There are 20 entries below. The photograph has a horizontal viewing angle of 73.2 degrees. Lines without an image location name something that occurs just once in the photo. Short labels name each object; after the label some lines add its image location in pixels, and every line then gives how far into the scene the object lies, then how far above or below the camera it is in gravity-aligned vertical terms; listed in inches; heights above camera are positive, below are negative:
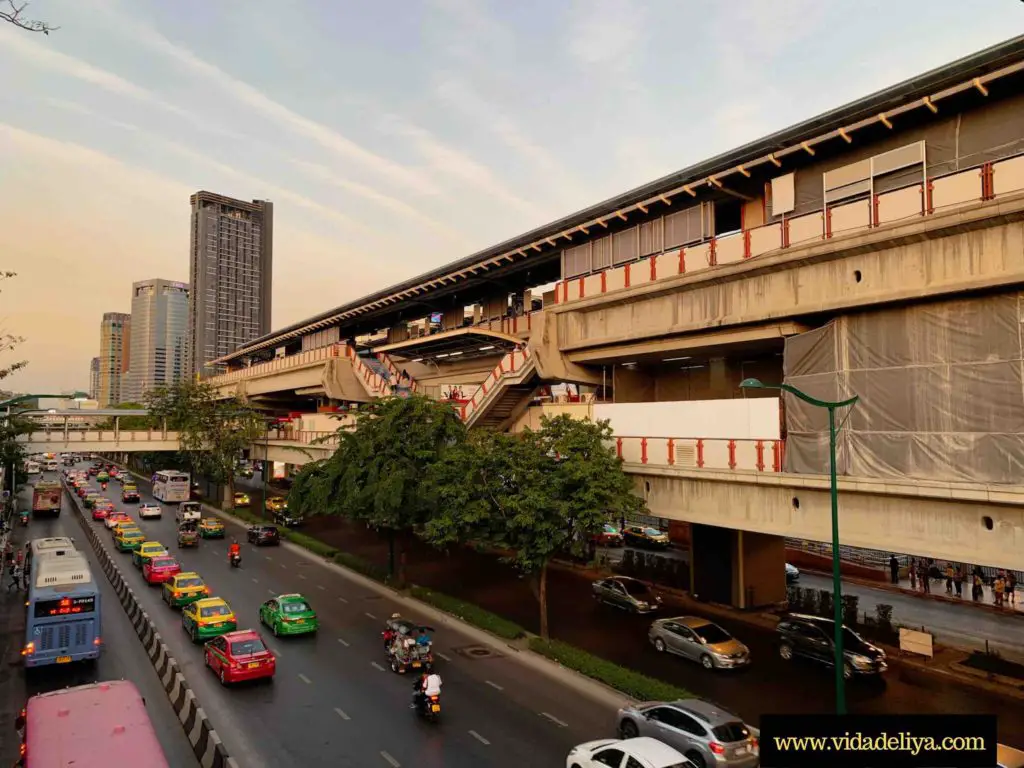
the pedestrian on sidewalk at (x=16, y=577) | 1262.4 -292.1
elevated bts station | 674.8 +108.9
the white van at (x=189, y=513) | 1970.6 -278.3
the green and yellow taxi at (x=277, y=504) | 2278.5 -285.7
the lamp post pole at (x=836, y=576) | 562.6 -136.2
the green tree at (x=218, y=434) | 2466.8 -52.7
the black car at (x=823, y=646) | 877.2 -302.8
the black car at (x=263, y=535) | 1854.1 -314.3
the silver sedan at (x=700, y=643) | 901.2 -305.4
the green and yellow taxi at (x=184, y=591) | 1143.6 -286.2
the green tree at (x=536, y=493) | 912.3 -103.6
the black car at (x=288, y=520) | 2174.0 -321.0
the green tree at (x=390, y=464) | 1213.7 -82.8
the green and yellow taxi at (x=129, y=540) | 1640.0 -288.8
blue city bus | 790.5 -235.3
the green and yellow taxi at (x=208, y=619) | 957.2 -282.0
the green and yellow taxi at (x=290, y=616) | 1011.9 -293.5
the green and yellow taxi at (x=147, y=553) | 1422.2 -277.1
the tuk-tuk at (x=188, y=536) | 1782.7 -301.1
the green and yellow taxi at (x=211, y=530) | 1961.1 -313.6
